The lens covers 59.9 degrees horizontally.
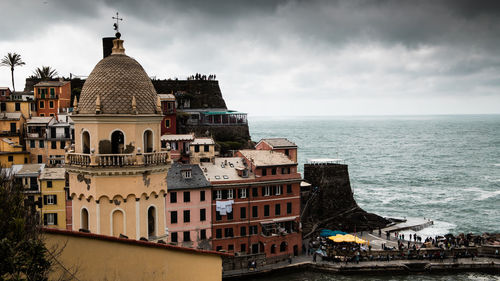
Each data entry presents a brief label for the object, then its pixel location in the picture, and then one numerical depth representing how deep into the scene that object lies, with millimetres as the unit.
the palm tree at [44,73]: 91425
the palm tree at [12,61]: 83688
